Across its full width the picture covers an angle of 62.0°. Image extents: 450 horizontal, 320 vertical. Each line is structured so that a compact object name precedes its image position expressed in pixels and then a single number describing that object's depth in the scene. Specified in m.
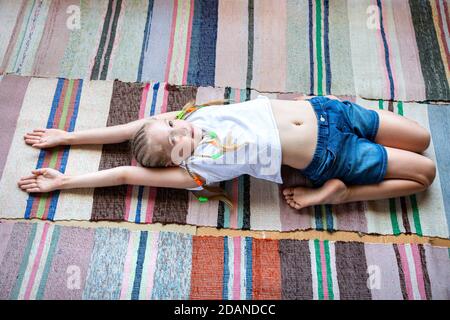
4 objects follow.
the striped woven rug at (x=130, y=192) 1.21
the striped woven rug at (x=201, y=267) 1.12
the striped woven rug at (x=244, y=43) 1.42
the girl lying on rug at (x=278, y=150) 1.12
